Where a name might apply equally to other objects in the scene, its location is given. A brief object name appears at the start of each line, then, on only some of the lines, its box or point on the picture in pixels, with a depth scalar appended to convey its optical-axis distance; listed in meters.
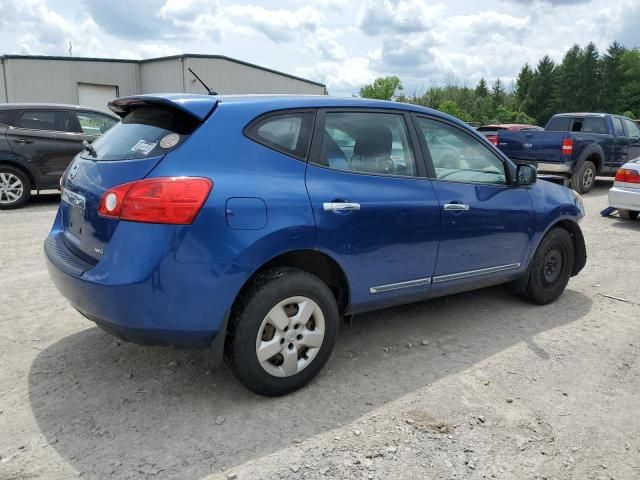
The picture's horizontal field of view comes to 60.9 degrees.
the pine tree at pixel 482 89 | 80.94
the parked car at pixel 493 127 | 17.96
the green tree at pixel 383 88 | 81.00
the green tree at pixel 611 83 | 68.50
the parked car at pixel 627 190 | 8.74
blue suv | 2.69
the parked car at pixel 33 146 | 8.72
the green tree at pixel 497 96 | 71.41
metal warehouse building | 24.22
